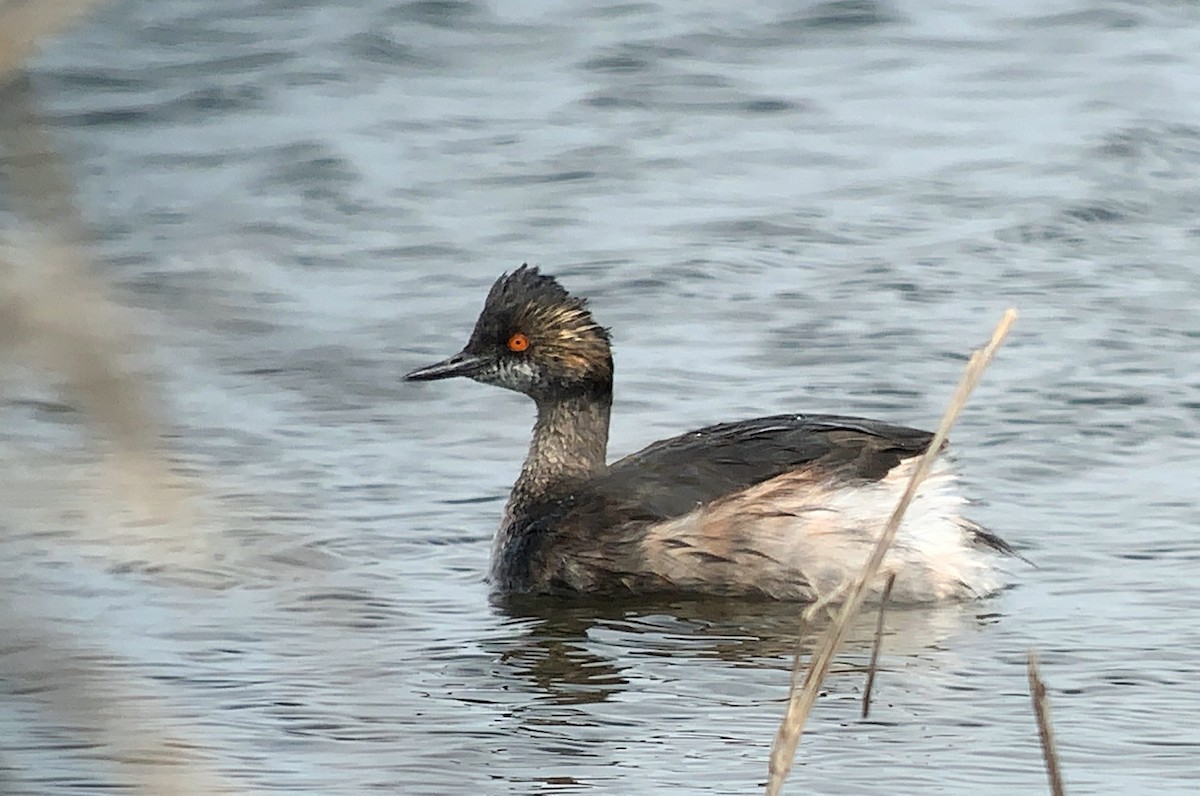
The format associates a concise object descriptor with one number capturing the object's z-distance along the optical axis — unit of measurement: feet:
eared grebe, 43.52
